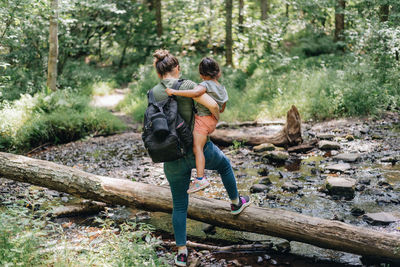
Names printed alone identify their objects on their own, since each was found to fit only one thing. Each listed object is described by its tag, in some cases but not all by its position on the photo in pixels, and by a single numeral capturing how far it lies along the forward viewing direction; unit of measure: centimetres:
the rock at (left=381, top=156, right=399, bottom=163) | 689
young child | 365
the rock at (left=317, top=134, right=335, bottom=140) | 871
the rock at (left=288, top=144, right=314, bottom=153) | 802
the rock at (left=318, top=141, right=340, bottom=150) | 800
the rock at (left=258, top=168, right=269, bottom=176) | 688
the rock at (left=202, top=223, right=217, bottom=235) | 480
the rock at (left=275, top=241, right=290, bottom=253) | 416
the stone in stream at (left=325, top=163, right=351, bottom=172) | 665
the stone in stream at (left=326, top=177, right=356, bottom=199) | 547
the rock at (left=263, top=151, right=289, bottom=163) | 746
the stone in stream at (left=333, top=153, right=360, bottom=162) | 714
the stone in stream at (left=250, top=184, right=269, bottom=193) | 596
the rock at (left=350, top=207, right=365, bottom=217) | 489
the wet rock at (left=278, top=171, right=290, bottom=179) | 664
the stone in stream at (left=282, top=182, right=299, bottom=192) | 592
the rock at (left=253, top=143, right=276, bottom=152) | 827
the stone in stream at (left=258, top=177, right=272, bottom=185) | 629
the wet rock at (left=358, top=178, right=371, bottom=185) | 595
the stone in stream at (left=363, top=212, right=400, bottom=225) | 452
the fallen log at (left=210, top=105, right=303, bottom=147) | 801
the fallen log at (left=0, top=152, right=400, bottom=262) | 363
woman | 359
